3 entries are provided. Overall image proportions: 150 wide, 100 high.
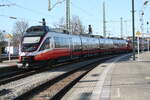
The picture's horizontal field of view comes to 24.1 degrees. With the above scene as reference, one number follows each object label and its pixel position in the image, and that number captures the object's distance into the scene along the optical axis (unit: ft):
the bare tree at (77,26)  303.07
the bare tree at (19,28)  332.41
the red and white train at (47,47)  88.84
